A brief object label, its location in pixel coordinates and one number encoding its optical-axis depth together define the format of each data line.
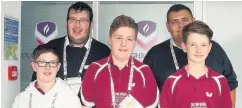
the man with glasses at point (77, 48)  3.11
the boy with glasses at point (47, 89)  2.83
